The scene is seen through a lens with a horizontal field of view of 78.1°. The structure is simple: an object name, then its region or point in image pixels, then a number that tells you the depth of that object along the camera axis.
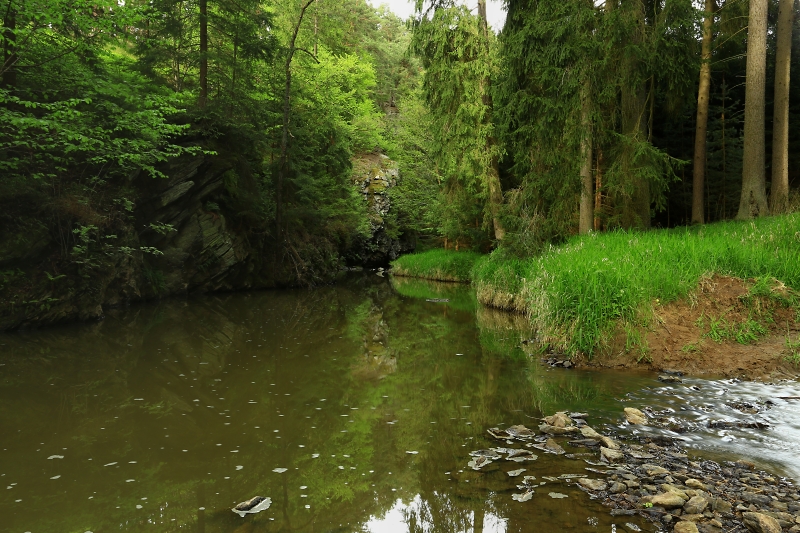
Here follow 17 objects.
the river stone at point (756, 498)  3.66
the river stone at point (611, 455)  4.54
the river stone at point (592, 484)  4.02
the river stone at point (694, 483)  3.89
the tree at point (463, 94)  17.72
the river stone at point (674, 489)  3.72
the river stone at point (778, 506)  3.55
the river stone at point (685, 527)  3.32
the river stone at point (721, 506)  3.58
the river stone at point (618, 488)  3.97
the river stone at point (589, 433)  5.05
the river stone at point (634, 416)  5.47
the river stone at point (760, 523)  3.24
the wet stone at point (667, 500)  3.64
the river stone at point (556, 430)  5.28
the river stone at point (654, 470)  4.15
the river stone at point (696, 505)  3.55
